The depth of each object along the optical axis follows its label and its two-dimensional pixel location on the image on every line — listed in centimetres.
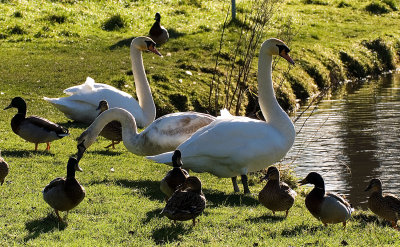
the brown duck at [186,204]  1518
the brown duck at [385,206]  1783
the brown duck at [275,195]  1730
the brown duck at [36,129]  2302
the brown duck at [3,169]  1822
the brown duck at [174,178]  1753
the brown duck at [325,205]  1662
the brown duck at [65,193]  1569
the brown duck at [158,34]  4497
